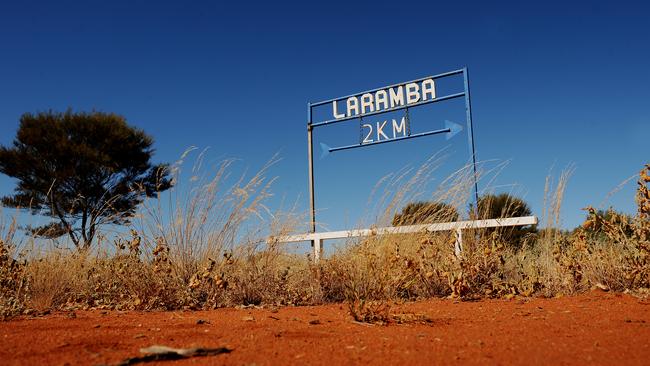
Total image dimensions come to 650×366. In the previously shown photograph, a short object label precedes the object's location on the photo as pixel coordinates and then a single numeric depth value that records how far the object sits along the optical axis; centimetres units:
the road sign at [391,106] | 903
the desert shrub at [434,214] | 561
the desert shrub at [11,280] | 430
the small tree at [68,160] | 1836
